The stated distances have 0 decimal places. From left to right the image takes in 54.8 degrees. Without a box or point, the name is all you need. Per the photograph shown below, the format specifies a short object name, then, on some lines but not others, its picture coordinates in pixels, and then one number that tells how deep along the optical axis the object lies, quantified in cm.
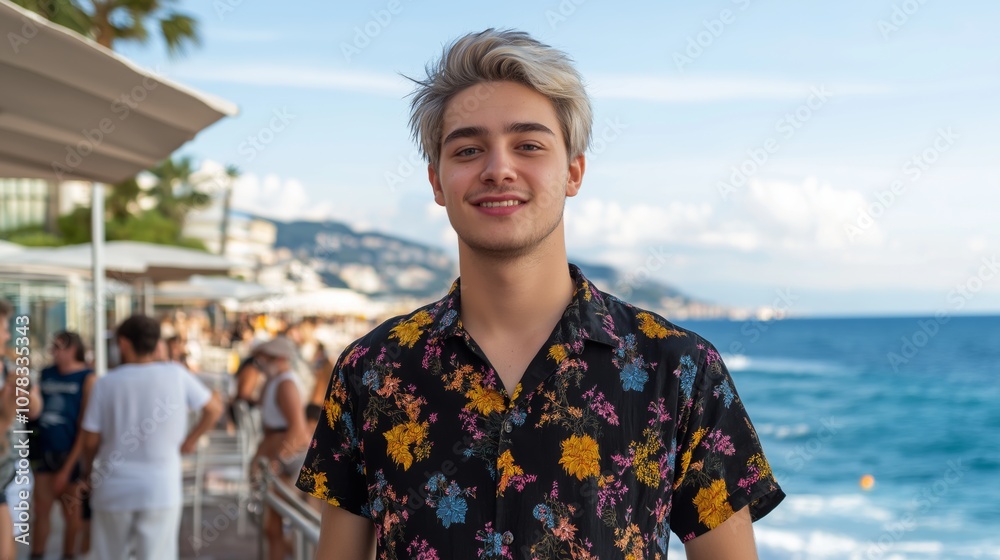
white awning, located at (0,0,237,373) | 288
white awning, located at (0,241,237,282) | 1045
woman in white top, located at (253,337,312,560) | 607
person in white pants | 520
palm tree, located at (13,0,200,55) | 1417
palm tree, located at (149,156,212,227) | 4007
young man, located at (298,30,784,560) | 148
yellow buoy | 2198
